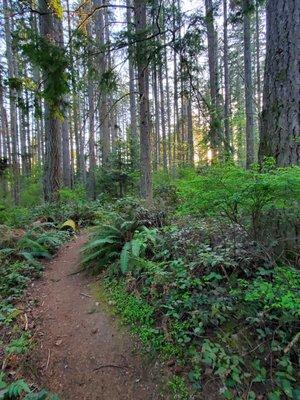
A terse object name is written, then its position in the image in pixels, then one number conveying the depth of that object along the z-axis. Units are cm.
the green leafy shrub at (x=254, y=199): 308
